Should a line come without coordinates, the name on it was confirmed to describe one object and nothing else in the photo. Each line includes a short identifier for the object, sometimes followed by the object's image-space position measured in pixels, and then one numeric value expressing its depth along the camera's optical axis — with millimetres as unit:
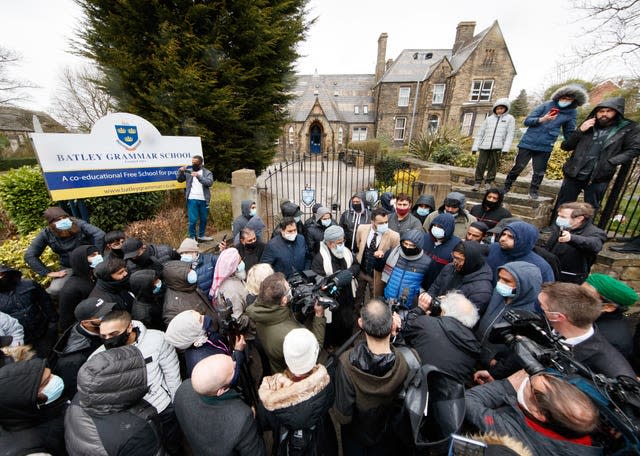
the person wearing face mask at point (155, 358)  1927
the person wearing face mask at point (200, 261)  3078
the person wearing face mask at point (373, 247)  3658
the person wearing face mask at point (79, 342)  2115
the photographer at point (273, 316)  2137
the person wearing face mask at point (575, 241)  2887
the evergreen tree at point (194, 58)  6469
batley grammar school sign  4023
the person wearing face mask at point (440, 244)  3213
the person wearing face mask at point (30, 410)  1432
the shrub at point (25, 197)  4387
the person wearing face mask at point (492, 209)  3961
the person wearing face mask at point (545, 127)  4262
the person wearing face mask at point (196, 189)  4965
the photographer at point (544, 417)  1173
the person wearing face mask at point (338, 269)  3262
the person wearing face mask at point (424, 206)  4398
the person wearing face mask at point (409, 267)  2994
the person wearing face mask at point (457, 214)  3936
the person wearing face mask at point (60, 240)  3256
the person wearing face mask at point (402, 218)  3902
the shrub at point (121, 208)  4766
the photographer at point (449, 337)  1898
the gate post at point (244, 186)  5440
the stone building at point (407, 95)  24266
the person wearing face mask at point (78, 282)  2781
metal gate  5379
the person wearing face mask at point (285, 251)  3438
